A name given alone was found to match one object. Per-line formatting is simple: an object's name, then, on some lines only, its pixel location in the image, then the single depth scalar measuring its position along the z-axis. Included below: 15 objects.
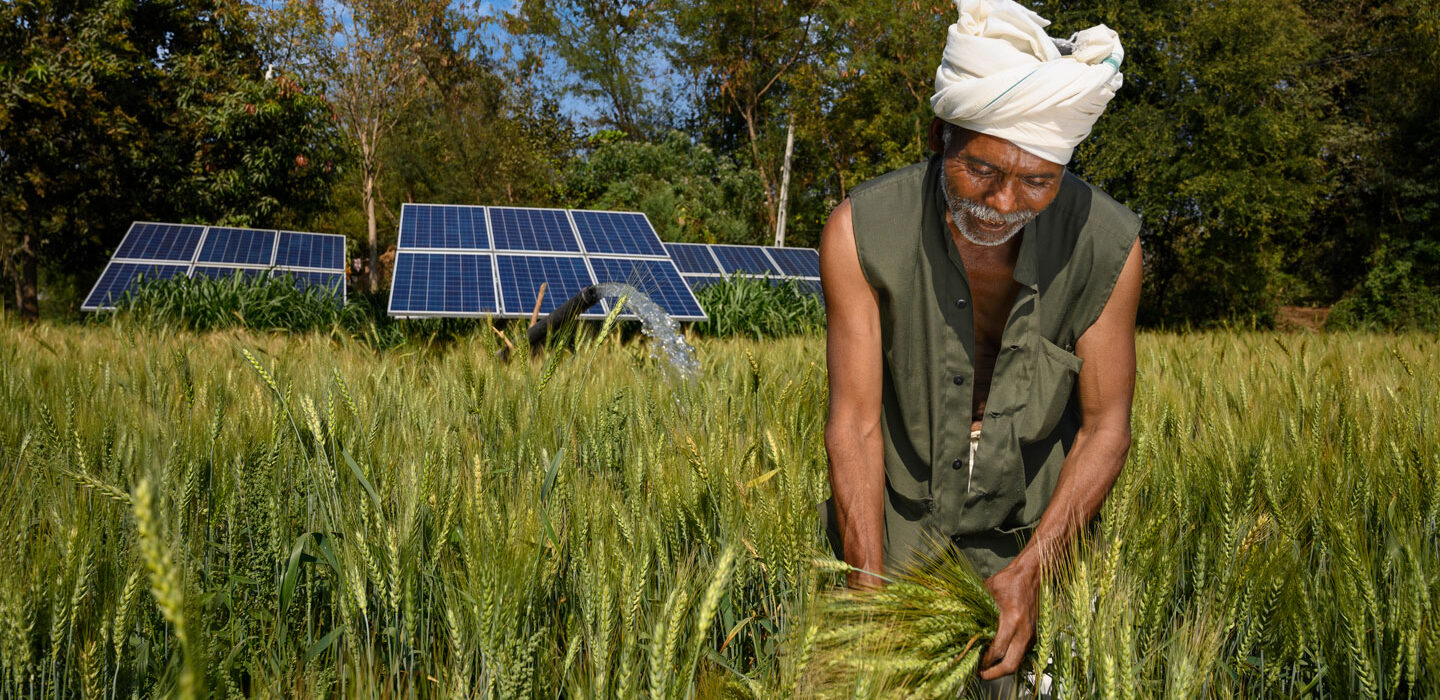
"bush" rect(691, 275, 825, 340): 7.98
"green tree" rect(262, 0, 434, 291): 14.39
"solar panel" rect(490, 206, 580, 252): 7.89
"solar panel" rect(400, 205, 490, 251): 7.63
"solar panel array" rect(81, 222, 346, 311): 8.27
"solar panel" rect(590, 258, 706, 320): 6.32
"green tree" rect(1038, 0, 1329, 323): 11.72
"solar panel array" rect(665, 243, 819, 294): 9.55
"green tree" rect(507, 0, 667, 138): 22.52
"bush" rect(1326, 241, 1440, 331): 12.92
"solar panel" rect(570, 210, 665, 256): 8.07
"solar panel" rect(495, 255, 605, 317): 6.27
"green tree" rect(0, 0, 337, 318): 11.38
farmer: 1.44
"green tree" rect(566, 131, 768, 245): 18.44
